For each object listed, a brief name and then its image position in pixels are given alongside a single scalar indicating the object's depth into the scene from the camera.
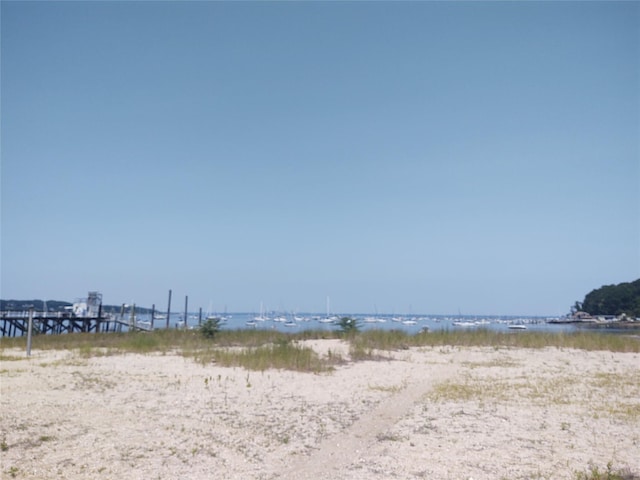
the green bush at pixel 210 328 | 27.83
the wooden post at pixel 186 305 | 45.77
